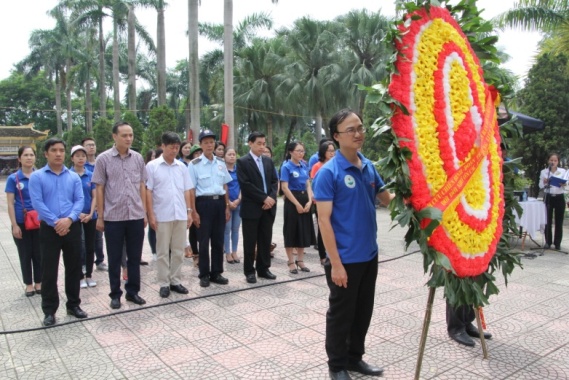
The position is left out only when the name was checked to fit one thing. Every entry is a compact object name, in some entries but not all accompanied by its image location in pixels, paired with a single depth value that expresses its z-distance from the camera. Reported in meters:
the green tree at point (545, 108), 11.55
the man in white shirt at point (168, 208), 4.60
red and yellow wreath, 2.59
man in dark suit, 5.16
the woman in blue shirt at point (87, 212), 5.09
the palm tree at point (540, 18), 12.27
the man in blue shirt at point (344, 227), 2.65
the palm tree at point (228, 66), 13.20
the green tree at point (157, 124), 17.27
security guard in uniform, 5.01
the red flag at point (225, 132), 13.44
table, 6.95
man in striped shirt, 4.23
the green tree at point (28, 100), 47.62
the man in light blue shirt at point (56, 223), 3.81
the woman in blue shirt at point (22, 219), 4.65
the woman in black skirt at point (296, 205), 5.71
